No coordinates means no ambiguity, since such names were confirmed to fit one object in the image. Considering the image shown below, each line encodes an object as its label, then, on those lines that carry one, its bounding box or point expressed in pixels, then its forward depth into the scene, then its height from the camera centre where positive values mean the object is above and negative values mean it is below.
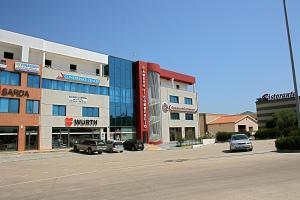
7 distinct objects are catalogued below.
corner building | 39.41 +7.43
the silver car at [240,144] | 31.09 +0.10
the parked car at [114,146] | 40.91 +0.30
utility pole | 25.14 +6.81
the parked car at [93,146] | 38.16 +0.39
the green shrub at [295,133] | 28.20 +0.93
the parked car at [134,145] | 44.34 +0.41
